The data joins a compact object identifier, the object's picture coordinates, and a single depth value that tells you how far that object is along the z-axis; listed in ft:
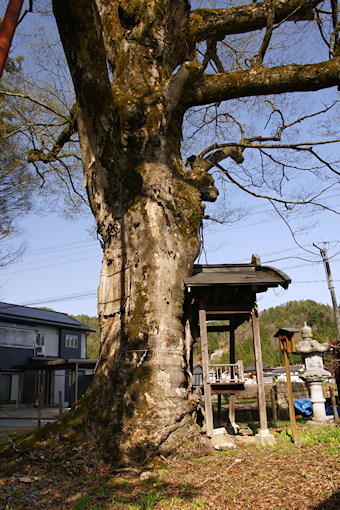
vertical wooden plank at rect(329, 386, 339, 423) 31.24
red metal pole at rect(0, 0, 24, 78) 7.41
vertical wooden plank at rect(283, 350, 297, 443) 21.65
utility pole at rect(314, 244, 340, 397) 64.74
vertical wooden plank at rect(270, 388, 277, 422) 39.11
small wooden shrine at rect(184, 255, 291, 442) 21.53
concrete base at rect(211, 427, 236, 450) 19.72
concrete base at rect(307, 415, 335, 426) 30.56
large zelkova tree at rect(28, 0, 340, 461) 17.71
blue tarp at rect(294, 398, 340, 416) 36.88
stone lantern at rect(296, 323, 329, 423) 31.89
